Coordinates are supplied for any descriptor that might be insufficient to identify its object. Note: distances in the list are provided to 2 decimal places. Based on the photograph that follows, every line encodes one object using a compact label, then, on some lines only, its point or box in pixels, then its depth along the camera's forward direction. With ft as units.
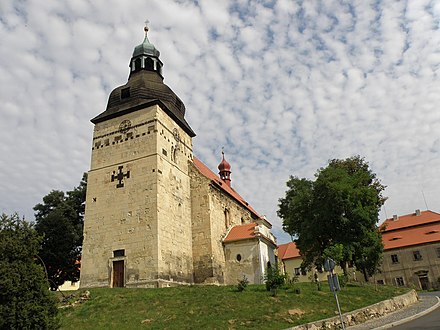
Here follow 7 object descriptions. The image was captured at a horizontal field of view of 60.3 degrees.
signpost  39.11
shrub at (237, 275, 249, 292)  61.05
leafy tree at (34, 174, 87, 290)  103.24
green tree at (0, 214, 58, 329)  33.91
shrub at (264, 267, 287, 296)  60.49
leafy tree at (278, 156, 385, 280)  83.35
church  76.28
